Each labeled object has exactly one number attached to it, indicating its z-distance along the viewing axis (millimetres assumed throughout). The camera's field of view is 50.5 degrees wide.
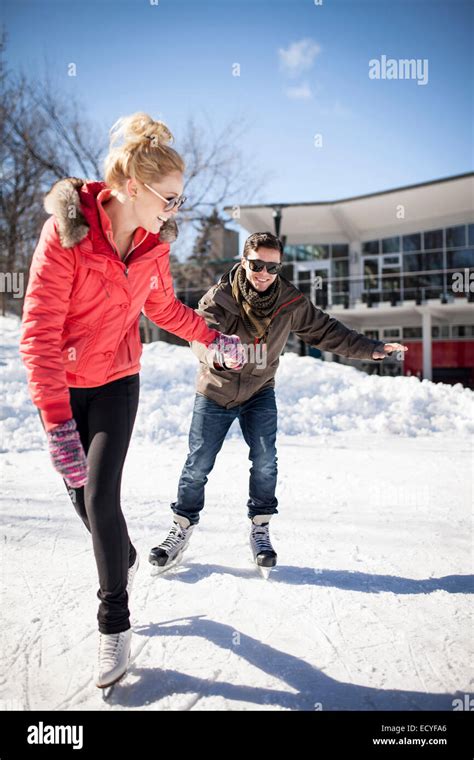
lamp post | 14019
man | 2648
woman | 1591
